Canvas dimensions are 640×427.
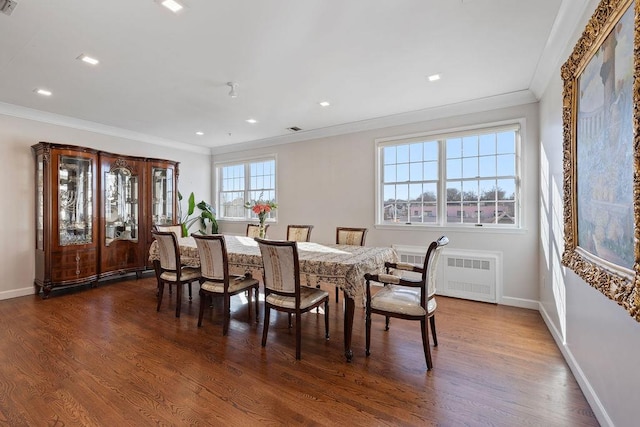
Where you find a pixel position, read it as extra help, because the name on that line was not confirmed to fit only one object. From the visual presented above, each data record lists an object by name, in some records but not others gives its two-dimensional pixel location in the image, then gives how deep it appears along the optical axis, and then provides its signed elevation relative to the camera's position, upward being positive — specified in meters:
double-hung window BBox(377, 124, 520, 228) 3.89 +0.48
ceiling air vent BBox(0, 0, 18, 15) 2.03 +1.47
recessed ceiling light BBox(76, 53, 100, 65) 2.75 +1.48
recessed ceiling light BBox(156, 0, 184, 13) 2.02 +1.46
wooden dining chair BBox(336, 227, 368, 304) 3.92 -0.35
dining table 2.46 -0.50
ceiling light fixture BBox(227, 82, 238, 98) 3.36 +1.46
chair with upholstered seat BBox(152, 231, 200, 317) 3.34 -0.66
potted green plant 6.21 -0.07
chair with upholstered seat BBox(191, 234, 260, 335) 2.93 -0.65
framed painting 1.30 +0.31
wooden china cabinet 4.12 +0.02
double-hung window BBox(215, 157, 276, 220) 6.16 +0.59
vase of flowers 3.82 +0.01
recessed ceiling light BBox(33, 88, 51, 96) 3.53 +1.49
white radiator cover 3.86 -0.87
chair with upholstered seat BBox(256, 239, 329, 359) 2.47 -0.65
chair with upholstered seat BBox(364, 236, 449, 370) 2.33 -0.76
